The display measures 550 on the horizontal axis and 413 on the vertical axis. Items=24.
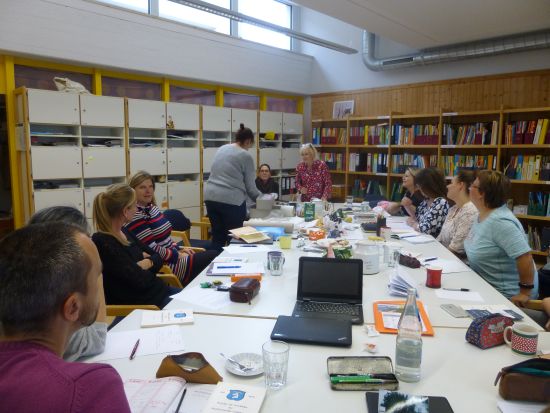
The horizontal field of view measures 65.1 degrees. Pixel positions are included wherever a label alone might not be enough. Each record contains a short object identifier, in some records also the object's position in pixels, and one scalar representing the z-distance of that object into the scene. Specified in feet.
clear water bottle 4.73
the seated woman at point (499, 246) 8.78
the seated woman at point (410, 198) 15.17
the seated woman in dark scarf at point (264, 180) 21.99
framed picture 26.50
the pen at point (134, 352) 5.24
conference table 4.41
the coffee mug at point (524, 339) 5.23
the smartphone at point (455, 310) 6.50
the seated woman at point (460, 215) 11.24
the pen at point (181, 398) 4.16
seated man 2.81
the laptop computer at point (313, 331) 5.51
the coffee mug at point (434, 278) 7.79
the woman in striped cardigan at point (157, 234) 11.27
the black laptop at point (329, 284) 6.90
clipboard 5.94
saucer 4.79
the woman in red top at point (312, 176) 18.71
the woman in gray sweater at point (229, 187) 14.79
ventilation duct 18.85
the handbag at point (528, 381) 4.25
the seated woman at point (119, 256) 8.32
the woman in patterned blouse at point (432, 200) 13.02
